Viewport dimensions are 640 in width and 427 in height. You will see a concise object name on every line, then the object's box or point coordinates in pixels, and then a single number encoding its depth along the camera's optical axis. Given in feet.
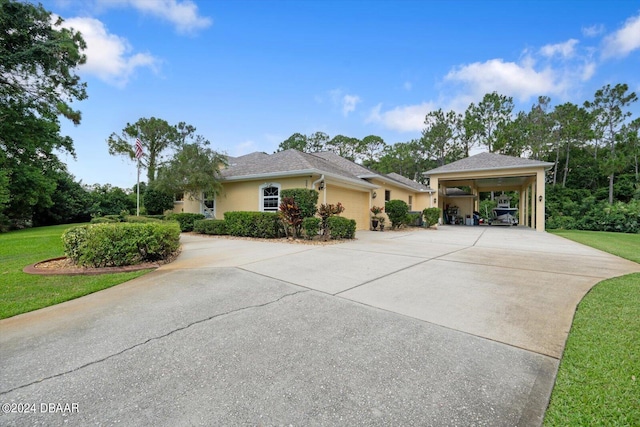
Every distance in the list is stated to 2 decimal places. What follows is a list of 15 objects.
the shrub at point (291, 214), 34.27
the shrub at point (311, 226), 33.91
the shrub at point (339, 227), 34.94
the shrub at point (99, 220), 35.65
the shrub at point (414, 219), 55.59
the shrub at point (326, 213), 34.63
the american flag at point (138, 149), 43.08
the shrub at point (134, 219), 35.12
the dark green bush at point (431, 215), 59.11
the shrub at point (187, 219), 47.47
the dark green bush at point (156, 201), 72.64
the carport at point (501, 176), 56.29
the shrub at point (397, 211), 52.65
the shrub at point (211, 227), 41.24
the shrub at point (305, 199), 34.68
